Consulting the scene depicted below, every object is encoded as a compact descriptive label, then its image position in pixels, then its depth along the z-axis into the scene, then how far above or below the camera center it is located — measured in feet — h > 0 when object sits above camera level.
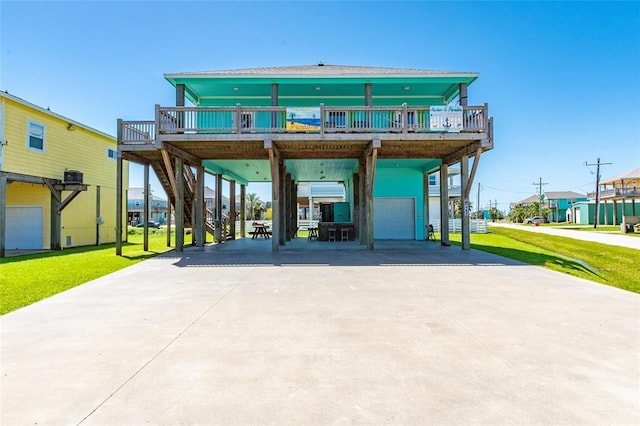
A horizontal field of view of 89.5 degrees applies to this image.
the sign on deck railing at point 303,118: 38.09 +11.65
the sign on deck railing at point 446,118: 37.76 +11.44
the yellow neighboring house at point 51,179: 41.56 +5.68
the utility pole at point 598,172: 137.22 +18.83
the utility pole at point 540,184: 232.71 +23.56
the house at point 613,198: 115.37 +6.47
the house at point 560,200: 233.35 +11.67
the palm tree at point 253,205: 186.80 +7.13
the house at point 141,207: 183.11 +5.74
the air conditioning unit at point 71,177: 48.03 +6.09
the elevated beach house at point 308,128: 37.96 +10.53
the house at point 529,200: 286.75 +14.77
